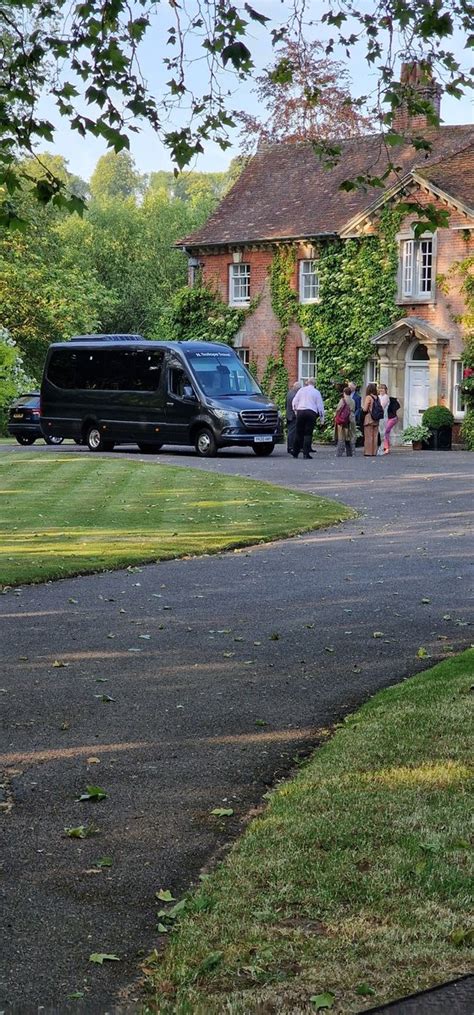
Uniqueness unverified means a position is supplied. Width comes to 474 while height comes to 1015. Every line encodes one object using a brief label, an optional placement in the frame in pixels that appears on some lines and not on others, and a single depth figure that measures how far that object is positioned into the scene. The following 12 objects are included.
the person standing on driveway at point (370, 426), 34.84
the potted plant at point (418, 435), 38.88
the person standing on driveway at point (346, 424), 33.53
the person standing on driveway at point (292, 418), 32.59
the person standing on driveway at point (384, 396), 36.78
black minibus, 33.09
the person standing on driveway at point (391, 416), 36.56
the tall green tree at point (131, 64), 9.69
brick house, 40.25
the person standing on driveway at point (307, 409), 31.22
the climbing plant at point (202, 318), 46.84
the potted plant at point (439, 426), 38.75
